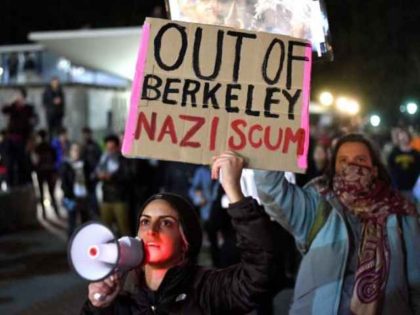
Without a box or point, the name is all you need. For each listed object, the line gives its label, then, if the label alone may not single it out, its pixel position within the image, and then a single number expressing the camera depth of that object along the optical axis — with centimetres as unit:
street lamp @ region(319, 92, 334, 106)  3269
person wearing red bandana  362
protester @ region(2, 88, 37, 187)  1454
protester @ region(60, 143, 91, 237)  1041
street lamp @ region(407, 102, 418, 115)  2497
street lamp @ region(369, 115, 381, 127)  4428
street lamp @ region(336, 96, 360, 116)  3593
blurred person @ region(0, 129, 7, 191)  1448
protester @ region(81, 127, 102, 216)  1070
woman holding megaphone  271
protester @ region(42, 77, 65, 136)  1831
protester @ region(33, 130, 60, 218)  1364
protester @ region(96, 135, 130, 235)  977
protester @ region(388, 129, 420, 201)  1038
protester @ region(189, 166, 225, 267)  833
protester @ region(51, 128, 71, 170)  1431
